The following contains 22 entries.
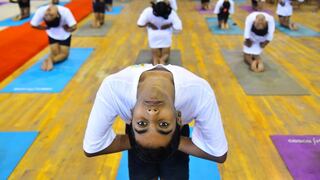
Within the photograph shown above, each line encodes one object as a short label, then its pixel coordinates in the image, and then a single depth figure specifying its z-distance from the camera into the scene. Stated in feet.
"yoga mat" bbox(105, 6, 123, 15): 28.93
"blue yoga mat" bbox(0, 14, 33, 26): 22.86
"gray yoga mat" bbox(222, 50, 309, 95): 12.53
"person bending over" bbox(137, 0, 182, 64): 14.03
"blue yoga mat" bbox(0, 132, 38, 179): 8.13
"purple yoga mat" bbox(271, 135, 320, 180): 7.82
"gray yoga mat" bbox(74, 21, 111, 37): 21.44
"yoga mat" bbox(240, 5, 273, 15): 29.37
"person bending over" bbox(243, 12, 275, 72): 14.23
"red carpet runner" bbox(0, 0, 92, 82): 14.94
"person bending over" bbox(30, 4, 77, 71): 14.94
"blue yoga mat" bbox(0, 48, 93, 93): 12.81
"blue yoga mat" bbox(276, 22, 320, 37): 21.31
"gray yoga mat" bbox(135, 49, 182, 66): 16.07
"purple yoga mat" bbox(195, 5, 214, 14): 29.46
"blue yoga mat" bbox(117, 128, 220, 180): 7.70
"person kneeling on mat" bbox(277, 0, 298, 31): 22.16
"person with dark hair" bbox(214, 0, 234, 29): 22.36
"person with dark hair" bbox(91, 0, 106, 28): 23.04
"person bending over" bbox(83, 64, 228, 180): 3.49
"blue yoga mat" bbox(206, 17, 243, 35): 22.00
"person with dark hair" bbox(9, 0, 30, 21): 24.55
